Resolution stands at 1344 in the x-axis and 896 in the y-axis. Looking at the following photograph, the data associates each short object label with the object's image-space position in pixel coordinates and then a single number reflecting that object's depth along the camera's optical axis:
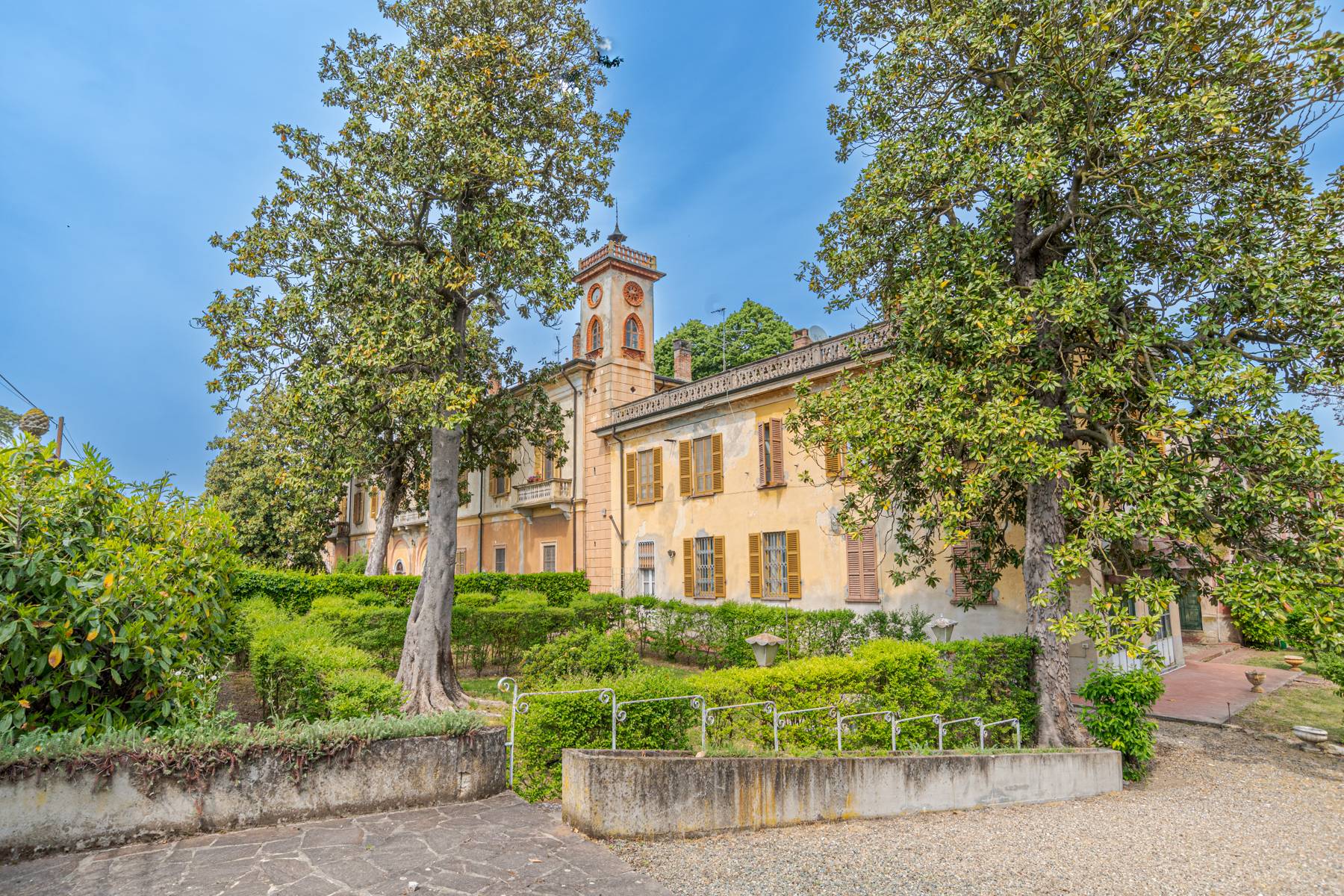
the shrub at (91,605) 4.74
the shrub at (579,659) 9.30
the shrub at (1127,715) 9.70
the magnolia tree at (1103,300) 8.08
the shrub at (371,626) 13.61
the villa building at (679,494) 16.56
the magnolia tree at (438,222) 11.38
